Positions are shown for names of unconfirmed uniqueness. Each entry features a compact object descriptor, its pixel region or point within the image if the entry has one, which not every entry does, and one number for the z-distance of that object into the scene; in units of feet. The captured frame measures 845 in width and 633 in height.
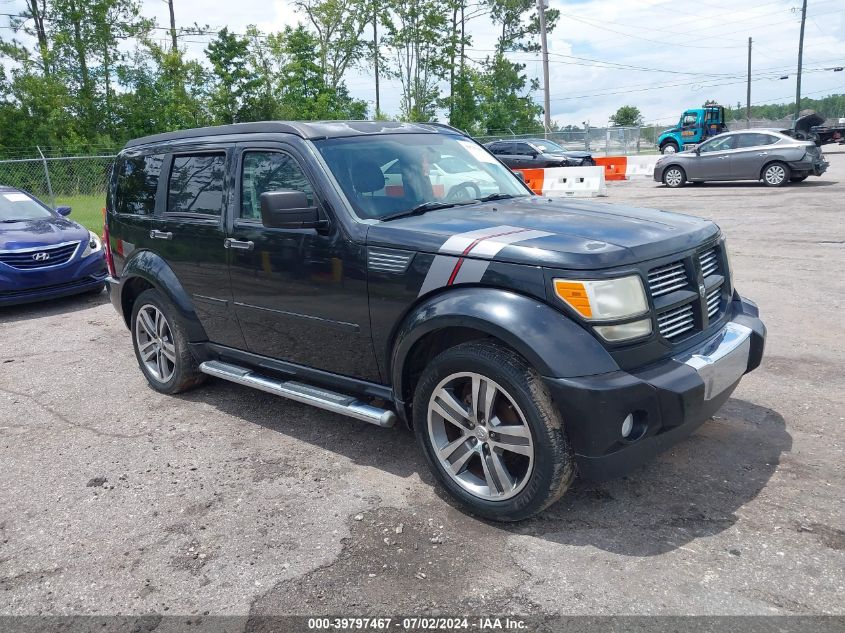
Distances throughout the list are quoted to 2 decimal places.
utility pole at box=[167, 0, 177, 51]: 123.65
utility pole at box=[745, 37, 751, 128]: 213.75
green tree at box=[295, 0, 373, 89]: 141.49
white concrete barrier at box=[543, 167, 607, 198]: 62.18
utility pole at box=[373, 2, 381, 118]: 144.25
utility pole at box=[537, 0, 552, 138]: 116.67
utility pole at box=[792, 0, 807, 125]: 167.84
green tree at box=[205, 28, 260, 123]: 112.06
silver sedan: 57.31
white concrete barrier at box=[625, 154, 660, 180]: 78.79
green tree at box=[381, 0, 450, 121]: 144.36
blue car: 28.32
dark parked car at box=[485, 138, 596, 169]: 87.35
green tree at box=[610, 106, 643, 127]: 265.69
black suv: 10.34
